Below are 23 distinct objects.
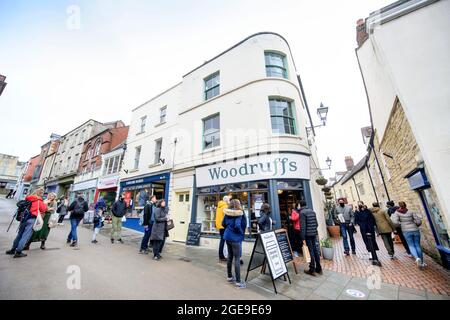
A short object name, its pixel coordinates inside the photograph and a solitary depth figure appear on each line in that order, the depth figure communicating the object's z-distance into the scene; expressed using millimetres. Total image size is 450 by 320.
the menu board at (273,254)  3938
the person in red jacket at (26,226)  4737
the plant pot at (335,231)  10766
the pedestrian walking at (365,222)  5809
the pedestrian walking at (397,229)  6309
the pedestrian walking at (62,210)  10734
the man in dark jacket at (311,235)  4664
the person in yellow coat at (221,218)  5811
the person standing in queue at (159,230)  5734
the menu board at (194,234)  7908
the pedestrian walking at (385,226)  5949
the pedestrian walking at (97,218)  7307
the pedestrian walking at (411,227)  5098
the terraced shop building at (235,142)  7160
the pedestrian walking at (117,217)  7180
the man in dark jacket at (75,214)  6476
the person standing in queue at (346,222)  6666
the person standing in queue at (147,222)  6461
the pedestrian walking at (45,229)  5680
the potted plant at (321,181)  9611
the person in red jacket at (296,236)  6098
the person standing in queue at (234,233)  3987
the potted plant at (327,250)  5929
